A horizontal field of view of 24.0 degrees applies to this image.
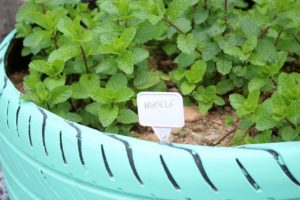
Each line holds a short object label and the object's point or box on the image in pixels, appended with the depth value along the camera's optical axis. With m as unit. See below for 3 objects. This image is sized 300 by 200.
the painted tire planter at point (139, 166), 0.81
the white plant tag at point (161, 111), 0.87
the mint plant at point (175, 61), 0.96
